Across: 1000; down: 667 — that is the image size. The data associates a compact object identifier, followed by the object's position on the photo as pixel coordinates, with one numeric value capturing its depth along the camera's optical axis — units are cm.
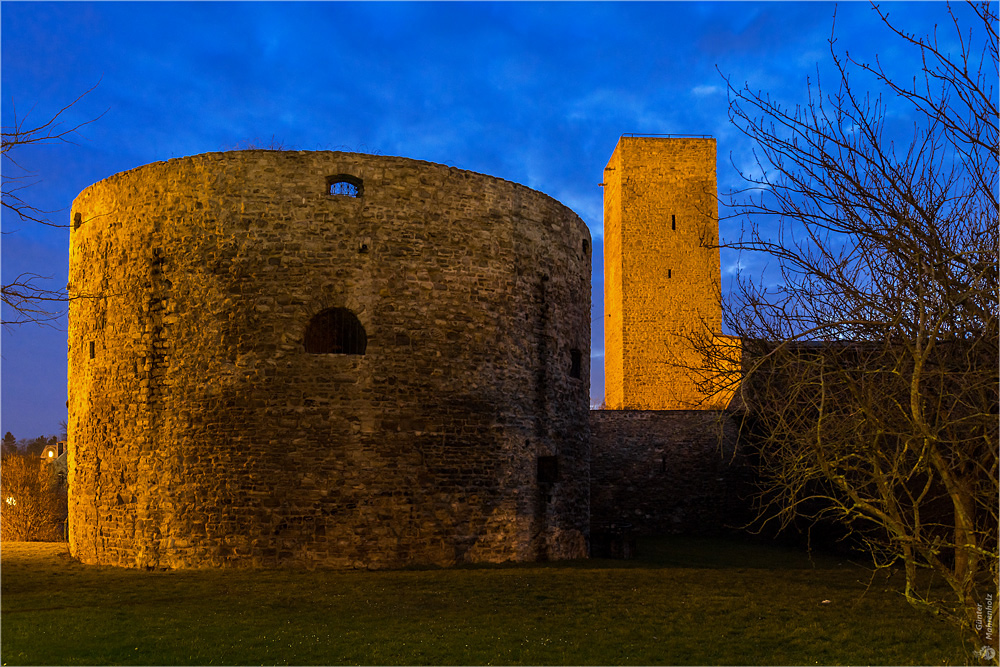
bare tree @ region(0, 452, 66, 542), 2442
